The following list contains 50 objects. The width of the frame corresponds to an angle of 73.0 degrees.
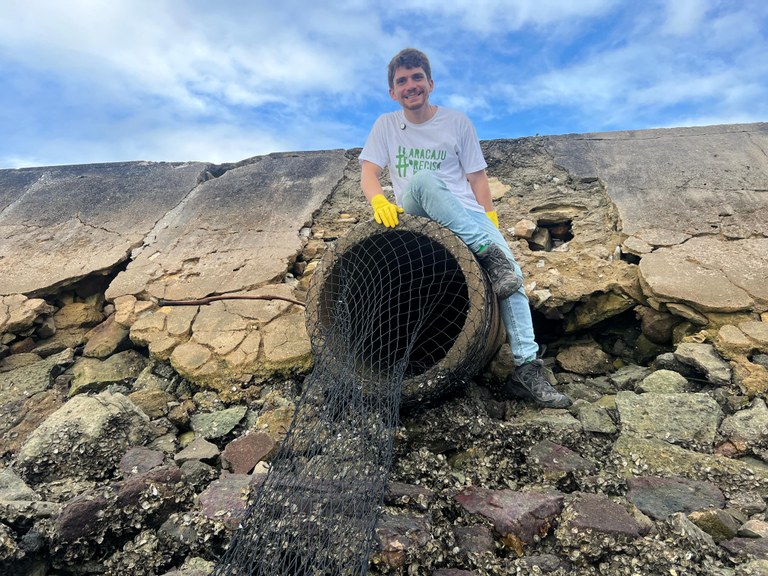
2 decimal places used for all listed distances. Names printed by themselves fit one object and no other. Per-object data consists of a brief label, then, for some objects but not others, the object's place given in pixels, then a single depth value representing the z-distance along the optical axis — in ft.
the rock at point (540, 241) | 12.18
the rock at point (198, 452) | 7.43
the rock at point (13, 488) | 6.31
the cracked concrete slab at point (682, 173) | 11.26
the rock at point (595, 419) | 7.58
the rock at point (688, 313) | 8.98
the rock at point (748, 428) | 7.02
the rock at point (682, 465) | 6.37
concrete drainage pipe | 7.53
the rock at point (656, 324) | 9.45
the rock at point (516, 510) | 5.57
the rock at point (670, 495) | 5.88
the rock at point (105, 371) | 9.95
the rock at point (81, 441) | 7.06
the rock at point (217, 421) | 8.30
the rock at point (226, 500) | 5.91
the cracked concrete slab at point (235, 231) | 11.49
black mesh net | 5.17
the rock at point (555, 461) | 6.61
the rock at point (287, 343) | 9.27
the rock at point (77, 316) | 11.77
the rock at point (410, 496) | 6.03
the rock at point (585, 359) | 9.86
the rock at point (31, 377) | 9.98
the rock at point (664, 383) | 8.21
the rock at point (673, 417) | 7.27
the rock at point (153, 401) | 8.75
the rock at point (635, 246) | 10.49
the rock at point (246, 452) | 7.33
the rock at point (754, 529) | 5.33
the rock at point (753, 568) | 4.70
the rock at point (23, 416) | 8.75
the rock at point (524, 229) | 12.07
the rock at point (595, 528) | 5.20
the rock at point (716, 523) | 5.45
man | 8.09
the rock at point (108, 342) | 10.77
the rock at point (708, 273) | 9.01
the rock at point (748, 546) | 5.02
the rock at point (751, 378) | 7.77
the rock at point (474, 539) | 5.43
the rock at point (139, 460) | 6.98
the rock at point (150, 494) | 5.99
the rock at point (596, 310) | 9.98
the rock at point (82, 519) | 5.69
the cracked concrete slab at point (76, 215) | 12.43
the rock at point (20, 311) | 11.13
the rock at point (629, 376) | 8.86
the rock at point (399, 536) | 5.11
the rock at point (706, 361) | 8.06
